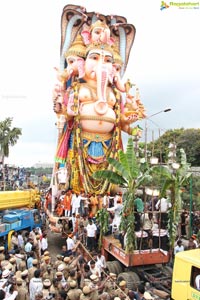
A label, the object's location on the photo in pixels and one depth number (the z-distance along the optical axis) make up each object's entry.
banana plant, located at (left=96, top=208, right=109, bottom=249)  10.06
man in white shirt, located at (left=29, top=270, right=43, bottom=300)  6.00
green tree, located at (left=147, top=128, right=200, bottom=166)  30.52
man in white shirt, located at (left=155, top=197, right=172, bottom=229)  9.23
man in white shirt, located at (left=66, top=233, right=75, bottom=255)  9.75
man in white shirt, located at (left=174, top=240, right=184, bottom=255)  8.48
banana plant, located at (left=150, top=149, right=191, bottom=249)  8.67
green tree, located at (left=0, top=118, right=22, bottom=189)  29.70
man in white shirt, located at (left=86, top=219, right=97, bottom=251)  10.23
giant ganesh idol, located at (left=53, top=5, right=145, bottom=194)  14.76
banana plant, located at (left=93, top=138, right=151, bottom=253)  8.13
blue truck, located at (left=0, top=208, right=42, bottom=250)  10.68
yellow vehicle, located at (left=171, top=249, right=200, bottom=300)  5.53
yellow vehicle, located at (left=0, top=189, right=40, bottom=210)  12.09
